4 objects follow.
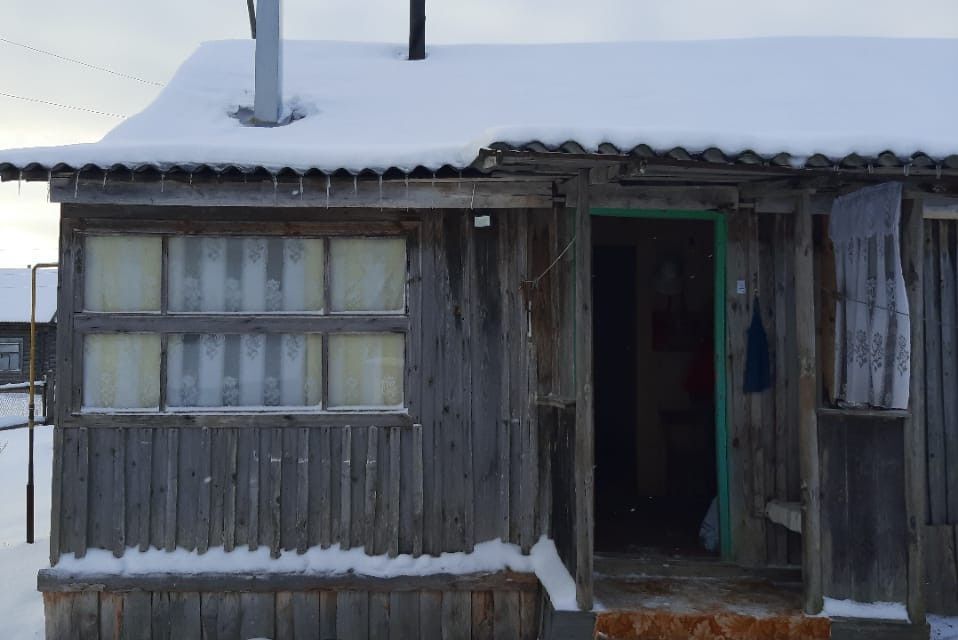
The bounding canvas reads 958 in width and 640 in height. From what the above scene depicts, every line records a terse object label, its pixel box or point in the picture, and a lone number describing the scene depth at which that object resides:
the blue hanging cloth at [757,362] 5.83
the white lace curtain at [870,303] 5.00
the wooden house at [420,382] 5.05
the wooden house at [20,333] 26.75
